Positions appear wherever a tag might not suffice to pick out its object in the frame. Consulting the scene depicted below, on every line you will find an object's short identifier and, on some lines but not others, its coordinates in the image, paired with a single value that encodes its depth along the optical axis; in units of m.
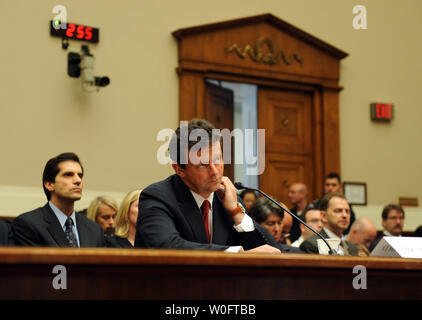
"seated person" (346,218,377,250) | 4.89
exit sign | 7.21
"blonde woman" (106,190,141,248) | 3.94
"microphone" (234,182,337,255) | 2.48
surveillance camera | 5.66
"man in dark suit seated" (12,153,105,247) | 3.23
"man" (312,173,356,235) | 6.21
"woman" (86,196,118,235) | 4.58
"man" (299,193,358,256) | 4.51
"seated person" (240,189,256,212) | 5.59
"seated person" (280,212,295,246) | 5.09
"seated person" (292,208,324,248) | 4.71
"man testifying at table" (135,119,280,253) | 2.45
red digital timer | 5.73
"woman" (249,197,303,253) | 4.23
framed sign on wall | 6.96
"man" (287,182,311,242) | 6.13
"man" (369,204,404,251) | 5.63
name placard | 2.25
